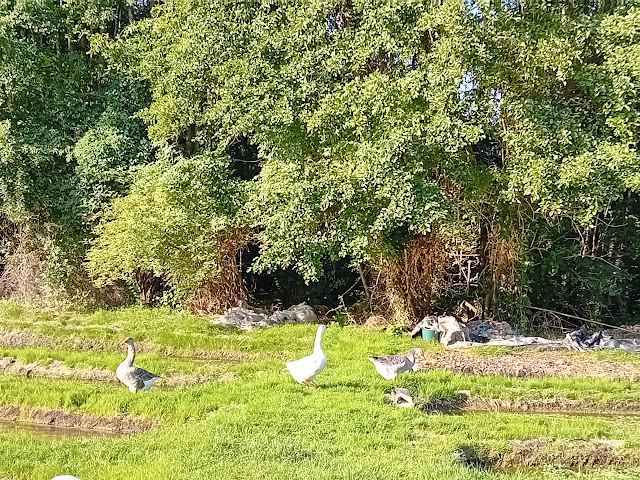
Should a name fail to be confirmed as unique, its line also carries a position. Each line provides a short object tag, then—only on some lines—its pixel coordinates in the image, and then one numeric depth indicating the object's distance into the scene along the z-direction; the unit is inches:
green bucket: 571.5
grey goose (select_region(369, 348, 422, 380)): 399.9
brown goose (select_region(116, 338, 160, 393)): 379.9
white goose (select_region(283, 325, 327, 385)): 372.5
